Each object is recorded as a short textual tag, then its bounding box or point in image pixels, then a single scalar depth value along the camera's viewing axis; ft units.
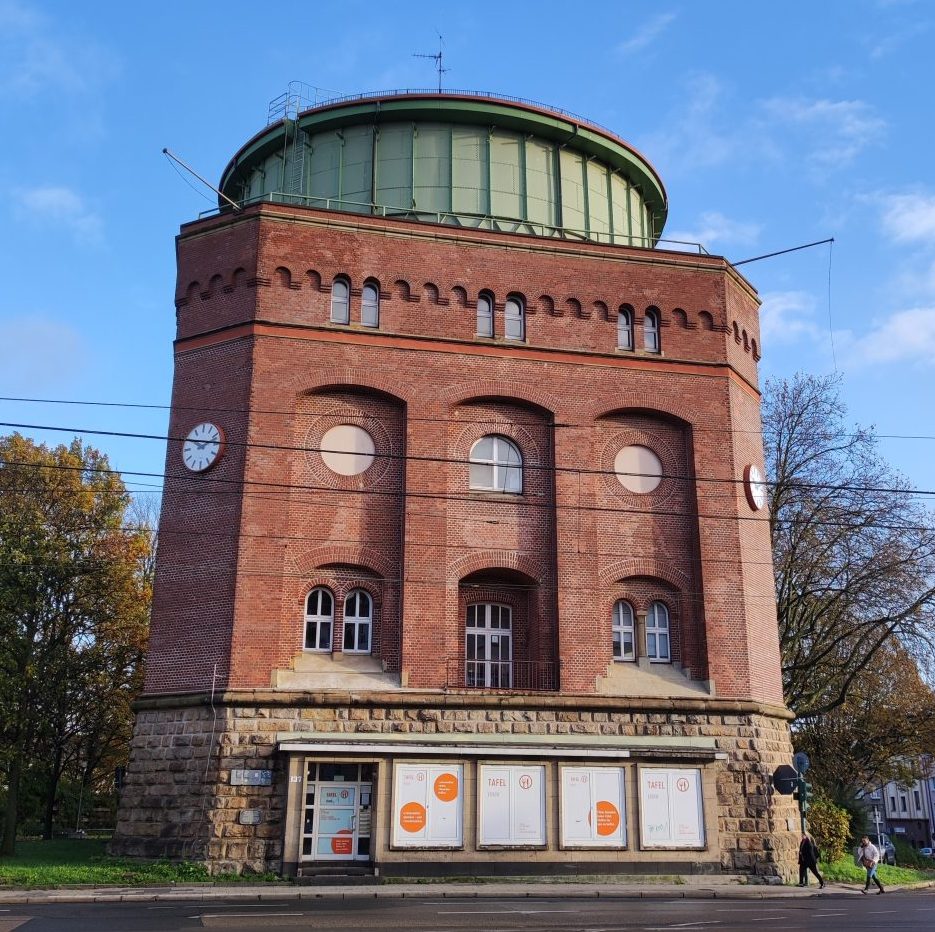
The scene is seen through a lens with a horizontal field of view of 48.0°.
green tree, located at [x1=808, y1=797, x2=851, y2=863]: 88.07
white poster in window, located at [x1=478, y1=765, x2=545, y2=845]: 73.26
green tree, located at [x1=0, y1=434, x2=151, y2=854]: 98.84
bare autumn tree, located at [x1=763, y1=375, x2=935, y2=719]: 104.53
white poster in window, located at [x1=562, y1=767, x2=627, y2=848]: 74.28
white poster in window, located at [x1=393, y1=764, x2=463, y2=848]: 72.13
